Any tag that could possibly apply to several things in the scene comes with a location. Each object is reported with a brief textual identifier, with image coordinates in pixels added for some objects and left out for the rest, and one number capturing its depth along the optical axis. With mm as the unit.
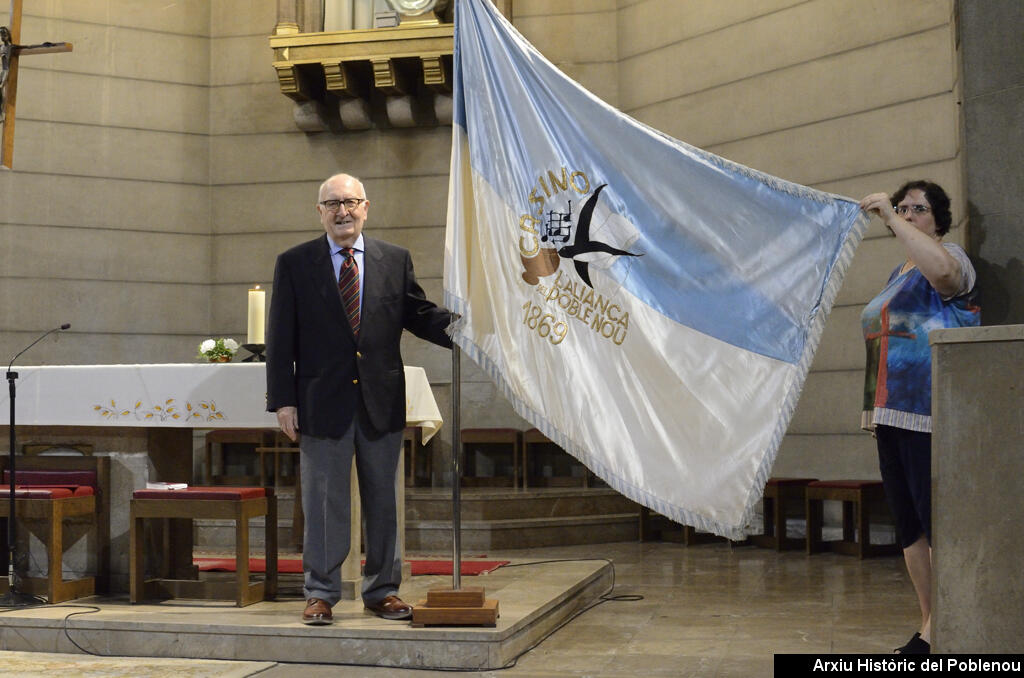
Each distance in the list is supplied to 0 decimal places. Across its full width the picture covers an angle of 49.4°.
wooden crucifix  5802
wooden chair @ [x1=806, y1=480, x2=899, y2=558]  6668
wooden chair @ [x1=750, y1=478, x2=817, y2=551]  7105
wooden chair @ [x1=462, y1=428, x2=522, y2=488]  8226
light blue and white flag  3598
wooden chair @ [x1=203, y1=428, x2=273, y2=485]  8251
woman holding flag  3373
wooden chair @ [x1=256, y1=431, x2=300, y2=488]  7962
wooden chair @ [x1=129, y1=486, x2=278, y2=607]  4398
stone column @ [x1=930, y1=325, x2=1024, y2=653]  2879
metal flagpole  3948
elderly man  4059
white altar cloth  4562
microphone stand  4406
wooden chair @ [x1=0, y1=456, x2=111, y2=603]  4523
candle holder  4867
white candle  4898
